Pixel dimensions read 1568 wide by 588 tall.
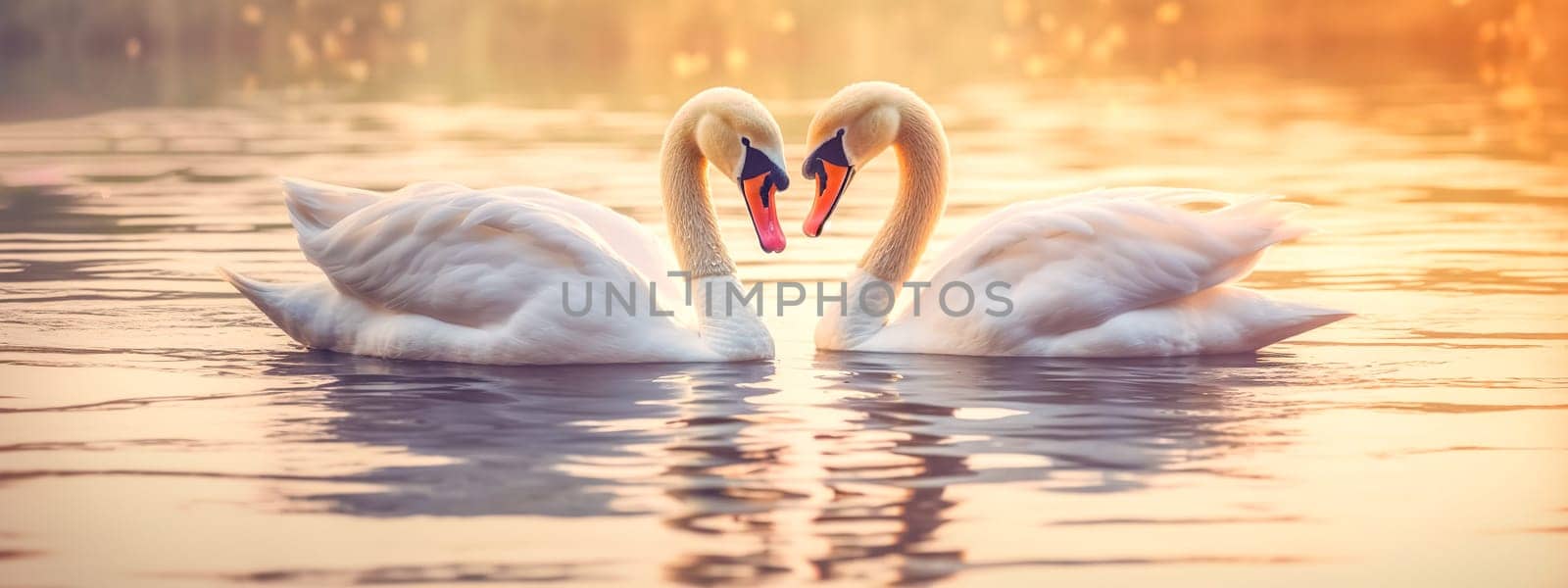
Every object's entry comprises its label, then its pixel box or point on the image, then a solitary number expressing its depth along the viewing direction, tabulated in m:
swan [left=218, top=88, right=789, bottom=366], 10.30
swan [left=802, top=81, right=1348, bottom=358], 10.62
